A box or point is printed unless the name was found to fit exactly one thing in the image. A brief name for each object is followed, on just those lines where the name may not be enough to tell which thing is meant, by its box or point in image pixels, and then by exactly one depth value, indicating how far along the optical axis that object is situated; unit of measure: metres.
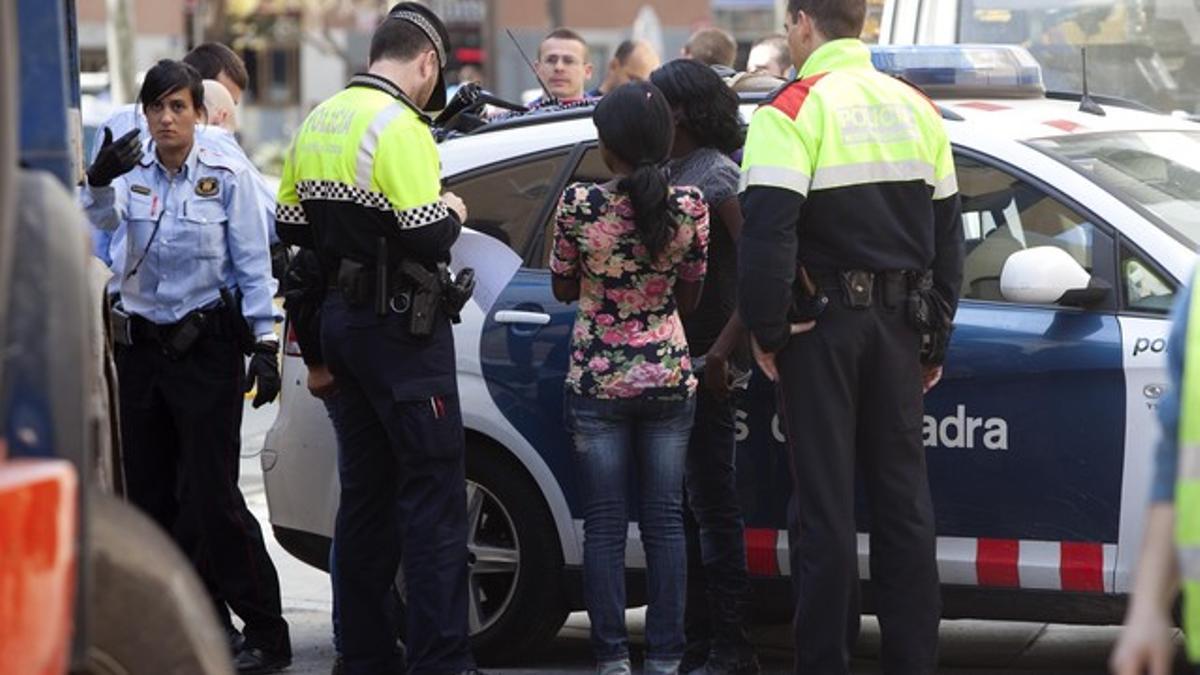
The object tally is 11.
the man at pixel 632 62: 22.14
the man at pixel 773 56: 20.95
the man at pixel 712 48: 21.58
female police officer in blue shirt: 14.32
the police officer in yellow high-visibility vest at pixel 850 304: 12.20
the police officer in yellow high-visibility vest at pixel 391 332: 12.78
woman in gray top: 13.54
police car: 12.91
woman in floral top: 13.03
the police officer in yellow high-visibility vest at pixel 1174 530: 6.60
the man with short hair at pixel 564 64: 20.73
